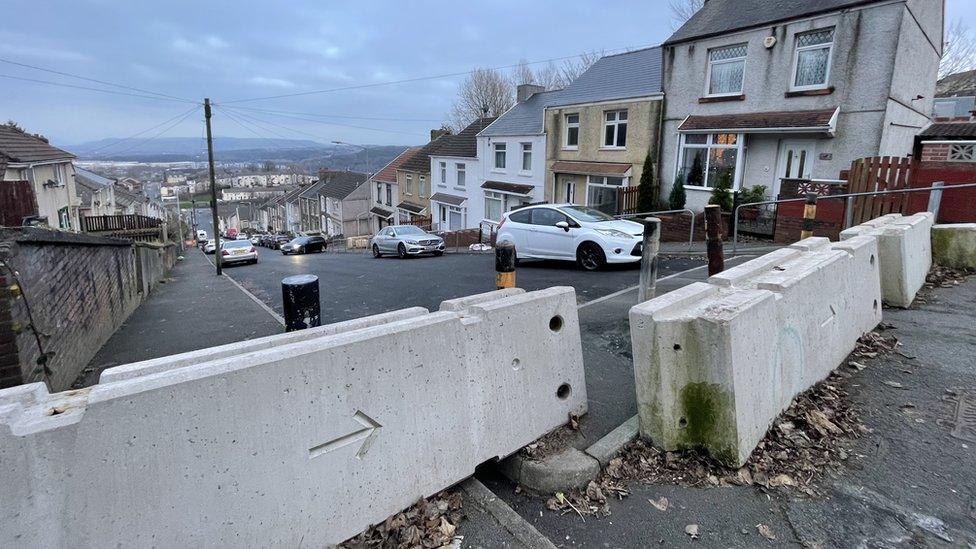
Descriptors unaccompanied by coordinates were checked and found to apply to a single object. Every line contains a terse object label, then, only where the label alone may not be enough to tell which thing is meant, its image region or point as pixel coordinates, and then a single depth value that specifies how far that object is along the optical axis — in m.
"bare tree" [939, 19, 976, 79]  32.41
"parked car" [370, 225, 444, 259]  20.27
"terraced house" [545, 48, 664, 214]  20.47
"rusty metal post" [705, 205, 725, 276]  6.08
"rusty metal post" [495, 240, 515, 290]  5.30
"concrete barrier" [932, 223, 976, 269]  7.87
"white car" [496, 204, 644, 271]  11.03
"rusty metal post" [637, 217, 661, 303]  6.00
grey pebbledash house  13.80
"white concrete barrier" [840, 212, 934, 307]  6.11
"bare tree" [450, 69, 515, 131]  52.12
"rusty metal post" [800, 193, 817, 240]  8.57
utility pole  22.33
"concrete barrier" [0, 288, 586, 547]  1.92
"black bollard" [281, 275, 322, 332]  4.64
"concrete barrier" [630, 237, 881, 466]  3.10
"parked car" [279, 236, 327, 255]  36.12
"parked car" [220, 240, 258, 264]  26.53
